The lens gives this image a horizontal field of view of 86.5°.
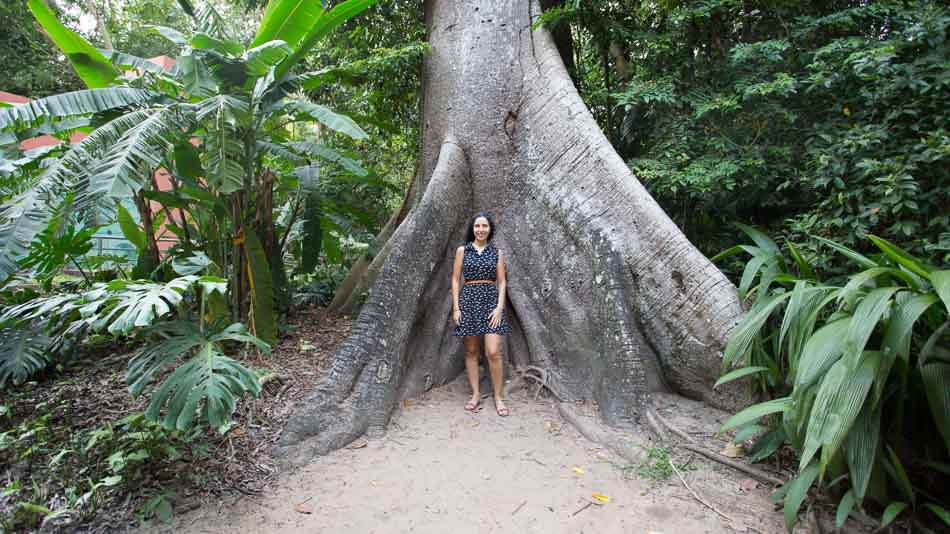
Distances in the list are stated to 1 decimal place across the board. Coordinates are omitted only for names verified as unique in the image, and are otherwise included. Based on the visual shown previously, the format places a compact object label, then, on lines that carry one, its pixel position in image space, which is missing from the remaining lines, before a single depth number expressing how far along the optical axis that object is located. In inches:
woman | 153.1
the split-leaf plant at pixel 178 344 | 95.2
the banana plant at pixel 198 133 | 112.9
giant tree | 134.6
